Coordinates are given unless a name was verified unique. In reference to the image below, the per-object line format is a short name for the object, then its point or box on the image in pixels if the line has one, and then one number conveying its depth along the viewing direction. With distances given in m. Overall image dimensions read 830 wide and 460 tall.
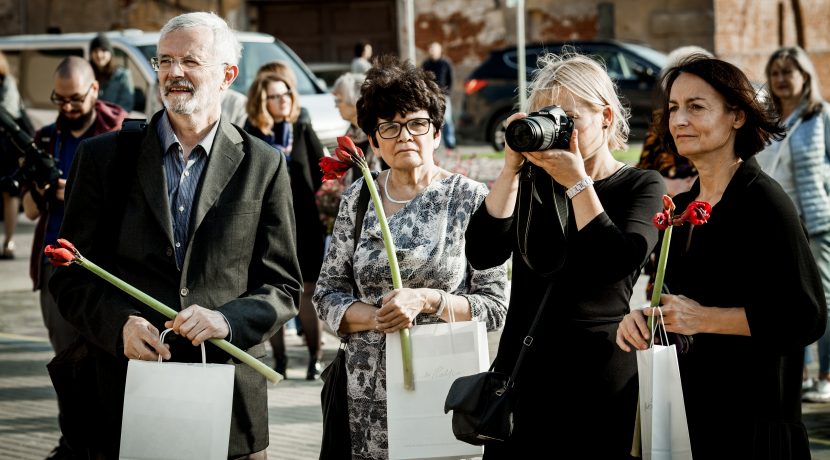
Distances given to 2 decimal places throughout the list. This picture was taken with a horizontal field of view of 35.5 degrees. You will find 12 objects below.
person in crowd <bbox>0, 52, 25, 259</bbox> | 12.55
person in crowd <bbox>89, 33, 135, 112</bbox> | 12.24
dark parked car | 21.73
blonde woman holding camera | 3.59
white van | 13.74
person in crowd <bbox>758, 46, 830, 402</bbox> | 7.25
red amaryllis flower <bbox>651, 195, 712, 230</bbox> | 3.39
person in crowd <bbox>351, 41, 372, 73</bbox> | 20.17
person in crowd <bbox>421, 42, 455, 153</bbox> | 21.30
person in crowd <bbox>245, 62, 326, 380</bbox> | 8.01
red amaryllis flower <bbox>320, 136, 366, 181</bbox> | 4.25
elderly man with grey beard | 3.91
